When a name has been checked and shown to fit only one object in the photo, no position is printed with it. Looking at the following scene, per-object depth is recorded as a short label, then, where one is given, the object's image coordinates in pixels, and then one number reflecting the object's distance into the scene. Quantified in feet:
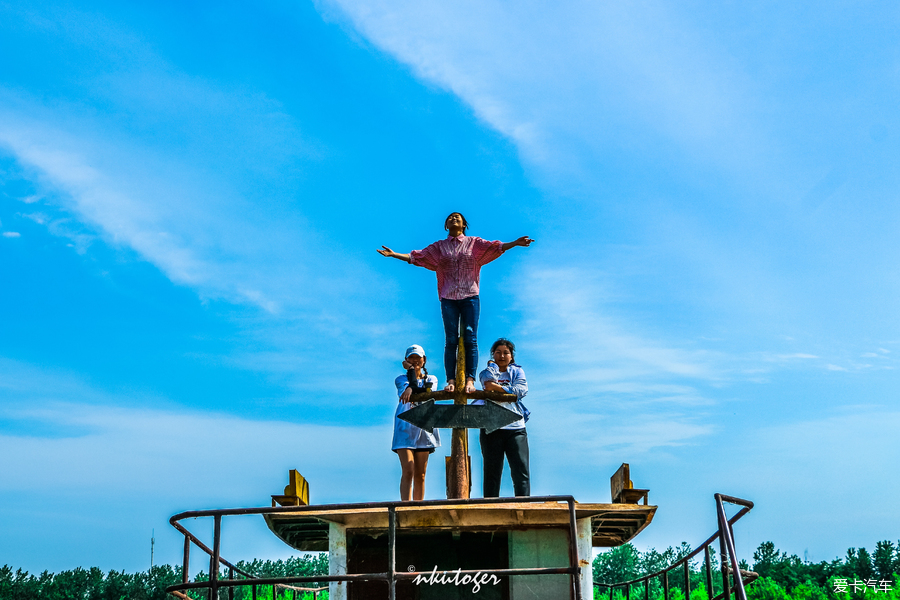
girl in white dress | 28.07
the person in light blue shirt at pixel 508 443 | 27.09
